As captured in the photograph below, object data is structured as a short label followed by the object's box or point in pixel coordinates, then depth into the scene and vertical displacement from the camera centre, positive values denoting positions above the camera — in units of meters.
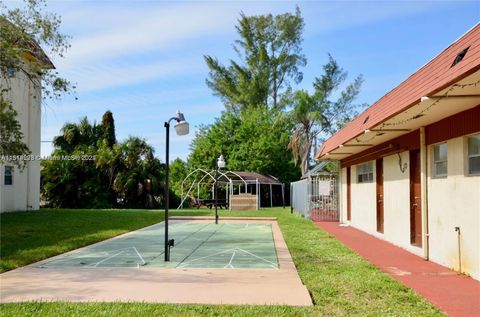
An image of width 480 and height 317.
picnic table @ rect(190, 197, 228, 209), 31.20 -1.18
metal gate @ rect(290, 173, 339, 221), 21.17 -0.61
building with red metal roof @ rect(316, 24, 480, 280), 6.94 +0.58
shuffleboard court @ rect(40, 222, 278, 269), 9.29 -1.50
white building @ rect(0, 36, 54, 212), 23.60 +0.61
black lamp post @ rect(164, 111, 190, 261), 9.48 +1.00
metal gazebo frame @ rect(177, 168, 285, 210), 32.97 +0.32
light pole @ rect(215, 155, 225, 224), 20.54 +0.90
